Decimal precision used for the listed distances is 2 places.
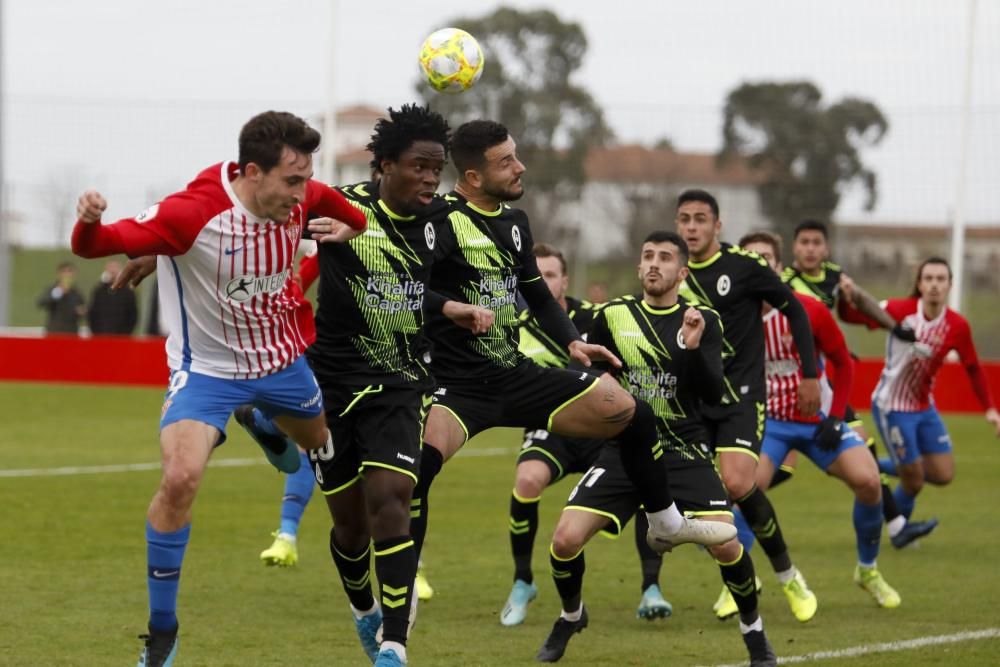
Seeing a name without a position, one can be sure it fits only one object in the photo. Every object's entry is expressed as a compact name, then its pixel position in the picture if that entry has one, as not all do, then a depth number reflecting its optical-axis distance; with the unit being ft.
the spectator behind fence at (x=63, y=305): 165.68
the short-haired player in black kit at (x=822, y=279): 69.77
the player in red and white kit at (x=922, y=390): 79.46
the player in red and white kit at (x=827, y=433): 62.59
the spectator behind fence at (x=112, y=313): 161.99
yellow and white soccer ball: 56.13
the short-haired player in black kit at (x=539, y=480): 57.52
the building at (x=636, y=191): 164.35
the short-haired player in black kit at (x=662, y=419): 49.88
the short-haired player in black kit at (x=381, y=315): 45.52
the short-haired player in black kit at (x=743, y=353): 56.34
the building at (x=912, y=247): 156.97
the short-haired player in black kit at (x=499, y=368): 48.44
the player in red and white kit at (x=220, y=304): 40.42
